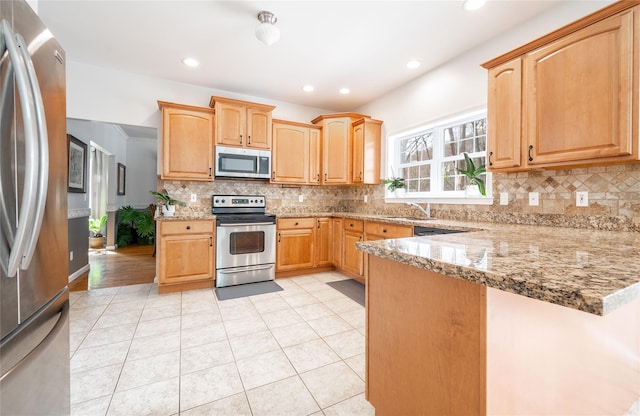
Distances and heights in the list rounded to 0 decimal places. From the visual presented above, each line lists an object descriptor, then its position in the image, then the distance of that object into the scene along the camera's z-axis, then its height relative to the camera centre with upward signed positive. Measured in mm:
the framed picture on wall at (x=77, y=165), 3621 +585
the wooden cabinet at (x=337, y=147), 4059 +909
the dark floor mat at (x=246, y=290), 3049 -997
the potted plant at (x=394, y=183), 3533 +316
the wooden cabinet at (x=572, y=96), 1554 +746
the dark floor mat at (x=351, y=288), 3005 -997
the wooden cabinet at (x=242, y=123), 3422 +1097
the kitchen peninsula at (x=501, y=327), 666 -404
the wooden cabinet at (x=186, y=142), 3201 +781
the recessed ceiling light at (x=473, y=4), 2057 +1566
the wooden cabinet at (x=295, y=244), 3684 -518
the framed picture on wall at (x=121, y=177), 6297 +683
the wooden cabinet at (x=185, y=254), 3043 -561
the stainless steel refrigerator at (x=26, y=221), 736 -47
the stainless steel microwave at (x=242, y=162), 3445 +581
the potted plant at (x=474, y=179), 2521 +282
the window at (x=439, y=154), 2850 +648
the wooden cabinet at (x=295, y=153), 3863 +785
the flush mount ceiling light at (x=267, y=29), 2230 +1471
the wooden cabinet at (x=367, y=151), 3881 +818
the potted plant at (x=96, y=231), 5184 -525
